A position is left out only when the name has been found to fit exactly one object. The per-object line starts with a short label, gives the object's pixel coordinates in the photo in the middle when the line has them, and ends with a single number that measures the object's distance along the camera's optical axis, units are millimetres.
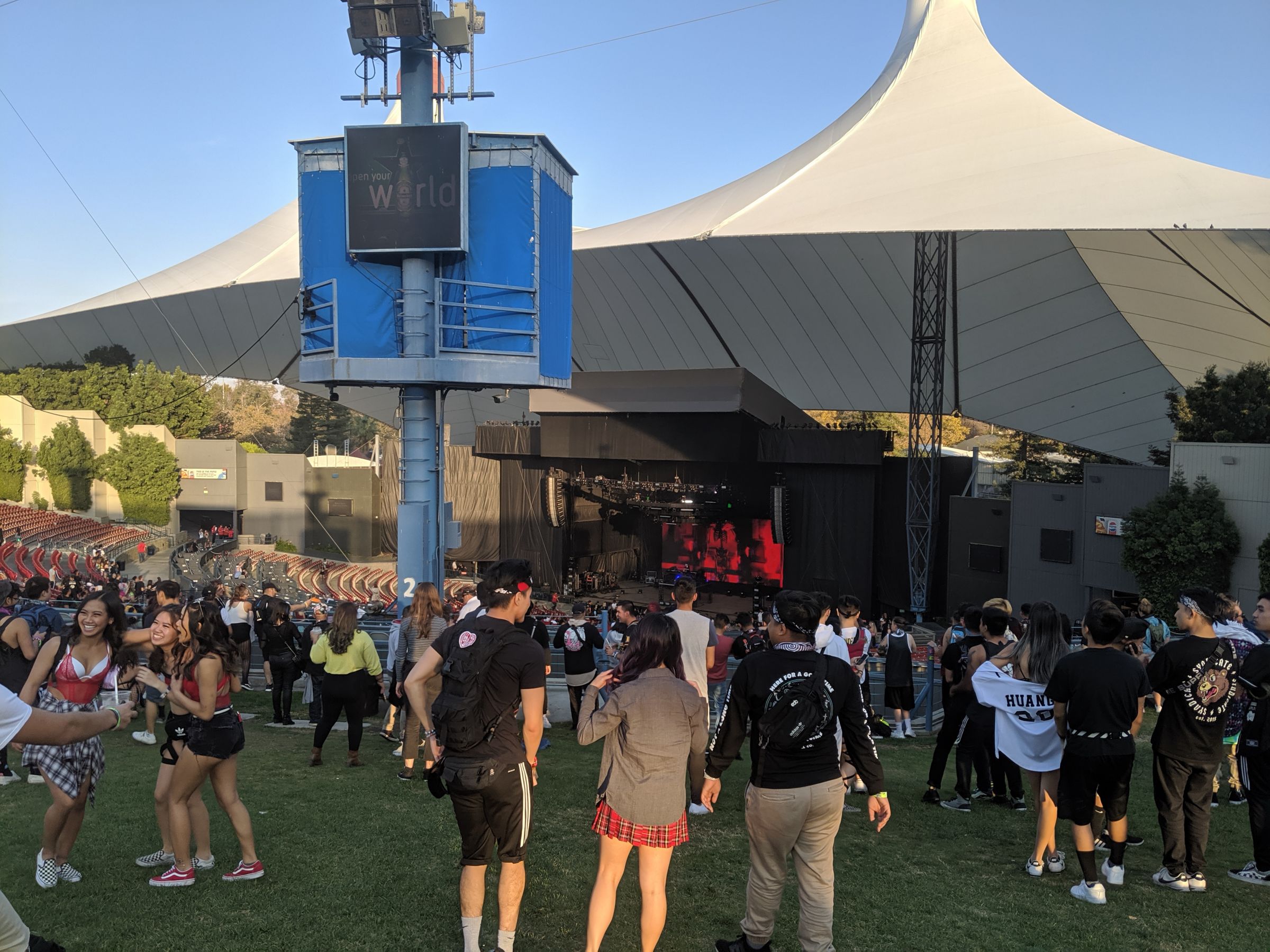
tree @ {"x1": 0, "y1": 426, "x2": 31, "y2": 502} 30328
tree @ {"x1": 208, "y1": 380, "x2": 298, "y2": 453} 65688
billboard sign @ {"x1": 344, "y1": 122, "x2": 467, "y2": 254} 9125
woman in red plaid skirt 2811
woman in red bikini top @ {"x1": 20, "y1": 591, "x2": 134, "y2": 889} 3361
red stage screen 25172
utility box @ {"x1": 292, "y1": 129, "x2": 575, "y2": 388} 9156
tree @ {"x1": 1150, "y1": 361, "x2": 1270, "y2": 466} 17766
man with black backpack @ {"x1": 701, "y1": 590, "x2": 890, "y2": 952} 2848
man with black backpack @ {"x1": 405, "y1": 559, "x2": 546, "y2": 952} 2801
